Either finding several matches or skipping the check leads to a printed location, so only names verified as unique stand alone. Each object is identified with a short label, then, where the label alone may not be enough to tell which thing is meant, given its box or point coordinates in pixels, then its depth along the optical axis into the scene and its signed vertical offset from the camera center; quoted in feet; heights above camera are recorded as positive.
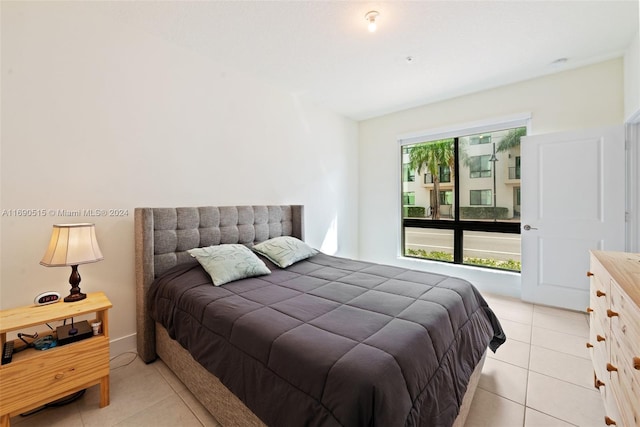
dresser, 3.43 -2.02
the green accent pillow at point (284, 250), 8.68 -1.38
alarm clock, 5.74 -1.83
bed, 3.39 -2.03
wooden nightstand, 4.67 -2.83
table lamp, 5.59 -0.79
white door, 9.25 -0.13
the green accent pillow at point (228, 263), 7.02 -1.44
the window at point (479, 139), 12.45 +3.06
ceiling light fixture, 6.97 +4.90
